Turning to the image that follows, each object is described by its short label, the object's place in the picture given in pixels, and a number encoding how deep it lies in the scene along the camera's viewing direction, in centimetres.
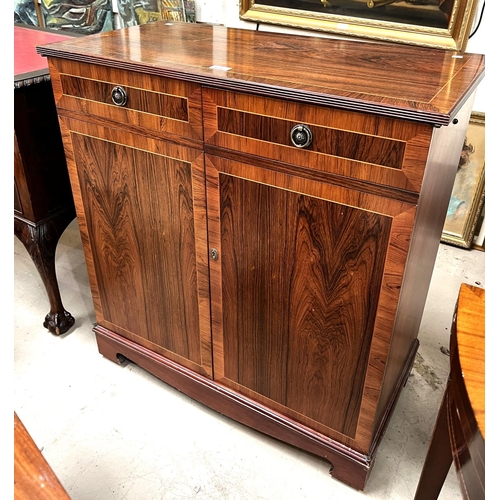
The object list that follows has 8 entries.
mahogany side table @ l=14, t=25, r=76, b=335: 131
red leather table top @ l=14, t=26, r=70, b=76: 141
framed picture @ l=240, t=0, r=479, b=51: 167
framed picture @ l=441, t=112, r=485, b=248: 189
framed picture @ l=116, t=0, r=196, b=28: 213
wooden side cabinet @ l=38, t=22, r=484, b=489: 83
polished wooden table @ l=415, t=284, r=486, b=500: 49
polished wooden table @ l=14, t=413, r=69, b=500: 56
